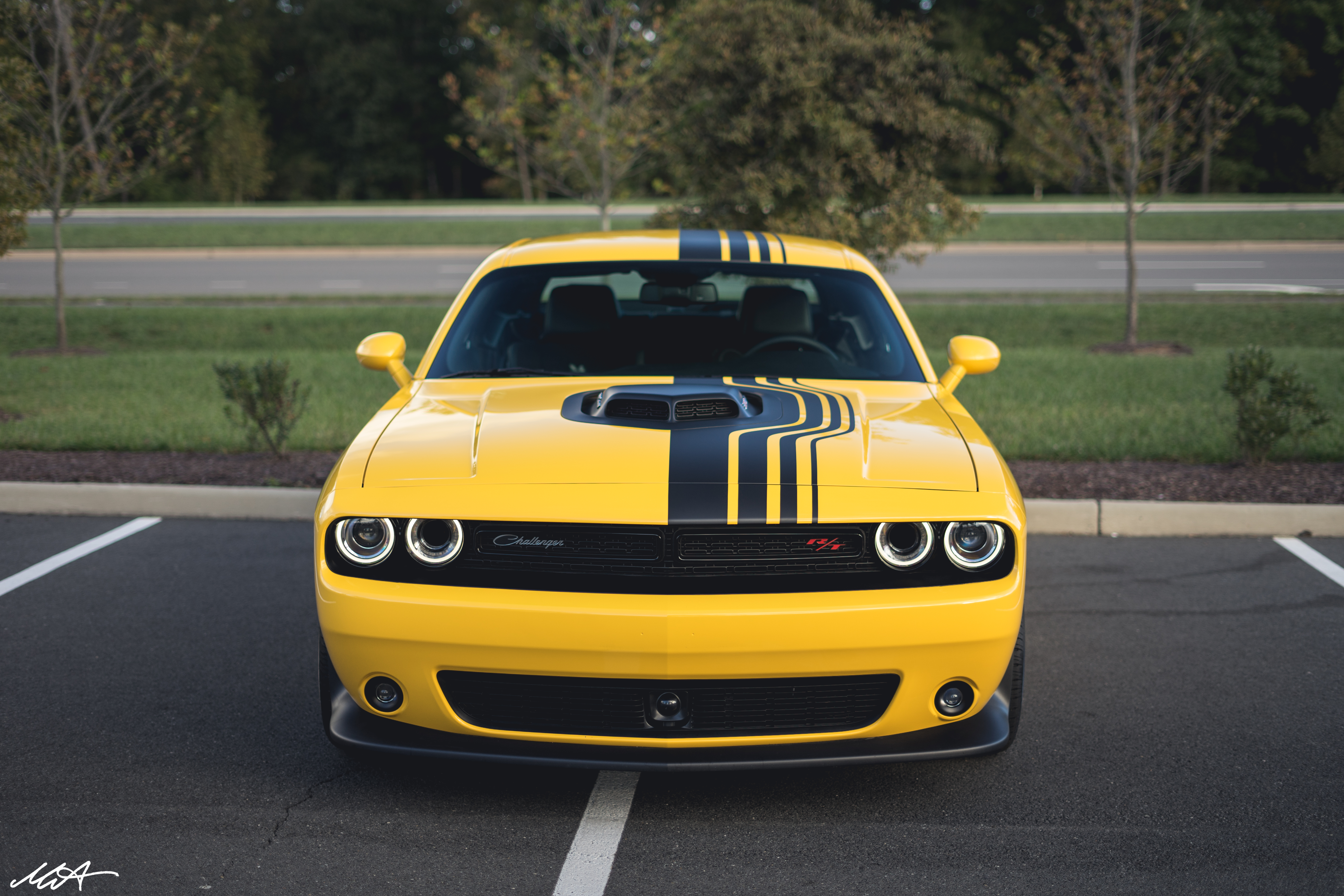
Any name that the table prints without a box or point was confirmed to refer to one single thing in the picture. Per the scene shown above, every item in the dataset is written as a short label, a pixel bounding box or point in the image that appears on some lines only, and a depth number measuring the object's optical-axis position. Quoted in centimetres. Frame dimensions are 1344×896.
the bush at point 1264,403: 677
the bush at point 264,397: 700
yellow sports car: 271
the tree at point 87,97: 1055
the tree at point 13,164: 942
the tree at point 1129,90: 1093
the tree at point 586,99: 1223
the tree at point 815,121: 986
